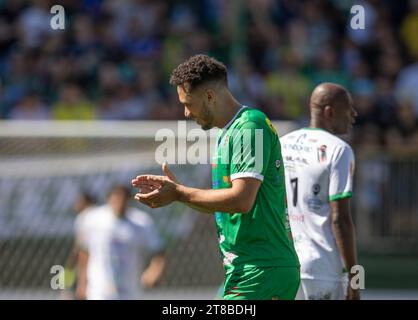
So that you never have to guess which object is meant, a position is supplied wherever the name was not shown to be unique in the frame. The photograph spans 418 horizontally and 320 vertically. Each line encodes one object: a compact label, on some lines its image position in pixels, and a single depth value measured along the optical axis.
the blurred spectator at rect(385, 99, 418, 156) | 14.11
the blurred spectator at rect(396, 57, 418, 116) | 15.27
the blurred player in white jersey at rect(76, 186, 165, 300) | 9.60
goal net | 10.71
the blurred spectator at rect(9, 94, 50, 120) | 14.59
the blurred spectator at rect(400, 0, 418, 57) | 16.52
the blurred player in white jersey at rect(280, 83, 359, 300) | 6.93
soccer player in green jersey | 5.69
